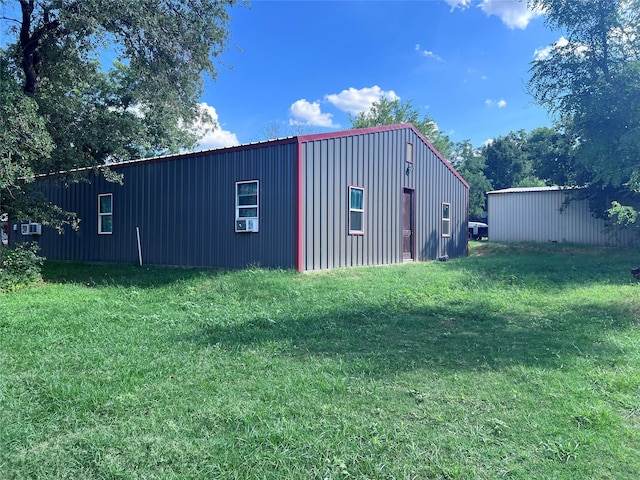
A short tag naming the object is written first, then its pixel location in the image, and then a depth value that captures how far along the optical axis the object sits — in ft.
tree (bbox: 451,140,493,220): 125.21
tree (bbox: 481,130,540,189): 141.90
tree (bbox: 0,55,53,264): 22.88
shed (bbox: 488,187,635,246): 59.36
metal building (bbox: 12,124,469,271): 30.76
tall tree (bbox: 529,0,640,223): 19.60
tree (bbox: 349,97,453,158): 112.68
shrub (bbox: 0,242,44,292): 27.12
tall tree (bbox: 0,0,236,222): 26.43
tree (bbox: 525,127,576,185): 58.95
